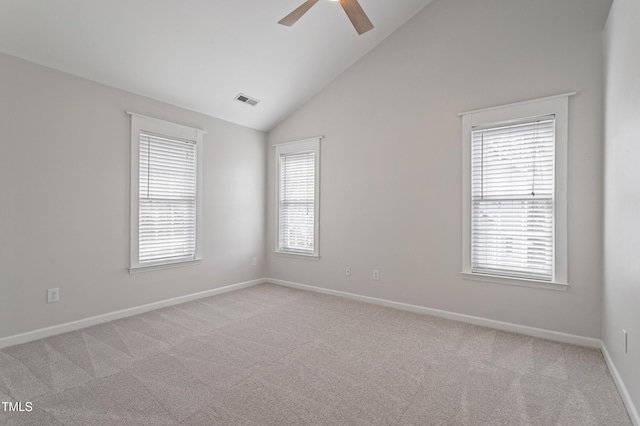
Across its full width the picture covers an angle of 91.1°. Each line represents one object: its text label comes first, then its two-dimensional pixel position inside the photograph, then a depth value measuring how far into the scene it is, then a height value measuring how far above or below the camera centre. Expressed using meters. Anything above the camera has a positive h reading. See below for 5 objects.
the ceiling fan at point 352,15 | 2.58 +1.73
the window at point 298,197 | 4.88 +0.28
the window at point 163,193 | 3.79 +0.25
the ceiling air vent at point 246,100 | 4.41 +1.63
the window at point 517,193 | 3.04 +0.24
